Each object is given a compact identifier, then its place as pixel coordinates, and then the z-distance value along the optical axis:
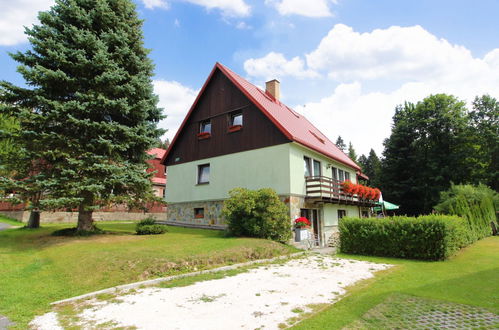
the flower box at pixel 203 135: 20.19
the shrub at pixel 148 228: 14.95
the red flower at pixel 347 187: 18.78
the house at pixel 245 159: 16.75
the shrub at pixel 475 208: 17.64
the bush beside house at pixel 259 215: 14.09
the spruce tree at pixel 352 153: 71.09
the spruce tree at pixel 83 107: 12.59
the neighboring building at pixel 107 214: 23.11
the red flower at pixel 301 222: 15.23
